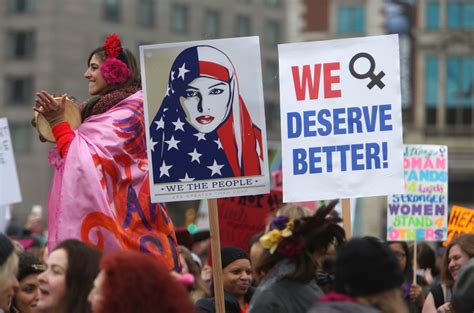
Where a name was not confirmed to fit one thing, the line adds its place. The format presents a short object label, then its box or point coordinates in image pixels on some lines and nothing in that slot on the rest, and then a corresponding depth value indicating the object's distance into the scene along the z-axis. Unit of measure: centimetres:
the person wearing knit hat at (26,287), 1359
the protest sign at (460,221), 2118
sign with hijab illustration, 1382
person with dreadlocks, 1229
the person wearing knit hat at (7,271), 1105
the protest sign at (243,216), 2080
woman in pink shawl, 1392
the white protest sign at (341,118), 1546
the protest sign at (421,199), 2129
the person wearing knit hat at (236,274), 1660
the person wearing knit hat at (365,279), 949
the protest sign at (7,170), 2284
